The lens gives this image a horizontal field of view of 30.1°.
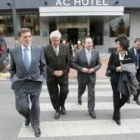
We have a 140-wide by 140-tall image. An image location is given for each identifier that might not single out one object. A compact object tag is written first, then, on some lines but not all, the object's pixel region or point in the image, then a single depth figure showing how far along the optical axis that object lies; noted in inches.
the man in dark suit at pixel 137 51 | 248.8
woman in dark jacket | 189.6
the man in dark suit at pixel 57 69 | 203.6
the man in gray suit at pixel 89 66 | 216.2
